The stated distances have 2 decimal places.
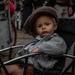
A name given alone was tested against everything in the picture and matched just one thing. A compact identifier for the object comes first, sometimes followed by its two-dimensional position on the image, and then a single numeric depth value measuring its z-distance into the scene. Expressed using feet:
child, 8.12
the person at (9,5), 14.91
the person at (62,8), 19.55
